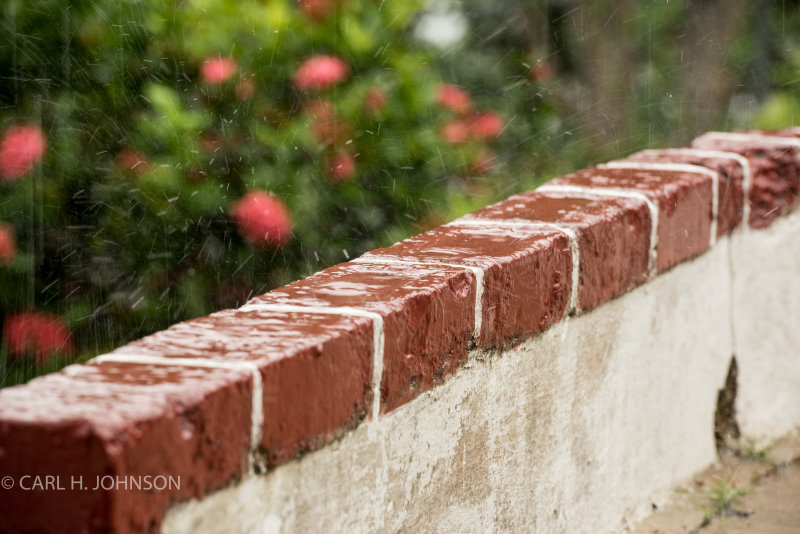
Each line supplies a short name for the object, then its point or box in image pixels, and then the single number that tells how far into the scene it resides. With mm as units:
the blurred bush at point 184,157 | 5430
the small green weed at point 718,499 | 5383
